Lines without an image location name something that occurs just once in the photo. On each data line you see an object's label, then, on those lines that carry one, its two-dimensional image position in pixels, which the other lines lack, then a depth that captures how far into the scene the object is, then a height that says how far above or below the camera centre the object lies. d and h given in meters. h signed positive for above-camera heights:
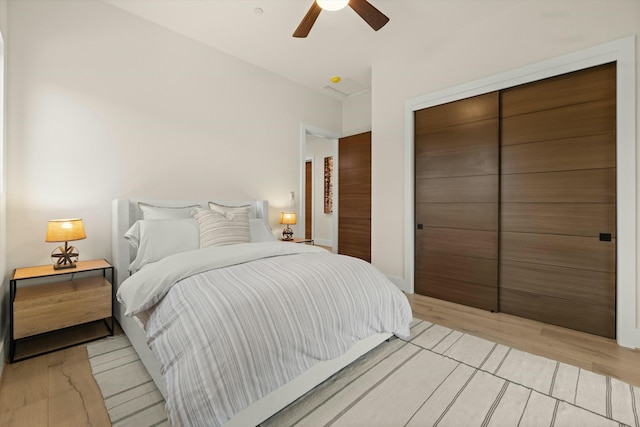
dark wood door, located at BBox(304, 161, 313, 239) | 7.28 +0.37
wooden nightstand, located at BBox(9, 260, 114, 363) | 1.92 -0.70
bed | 1.19 -0.55
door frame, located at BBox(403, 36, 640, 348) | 2.10 +0.28
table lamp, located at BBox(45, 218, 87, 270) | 2.15 -0.18
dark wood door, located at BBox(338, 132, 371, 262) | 4.41 +0.29
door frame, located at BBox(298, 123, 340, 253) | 4.36 +0.80
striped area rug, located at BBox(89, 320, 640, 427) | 1.41 -1.01
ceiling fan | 2.11 +1.56
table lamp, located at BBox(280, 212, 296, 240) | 3.89 -0.11
